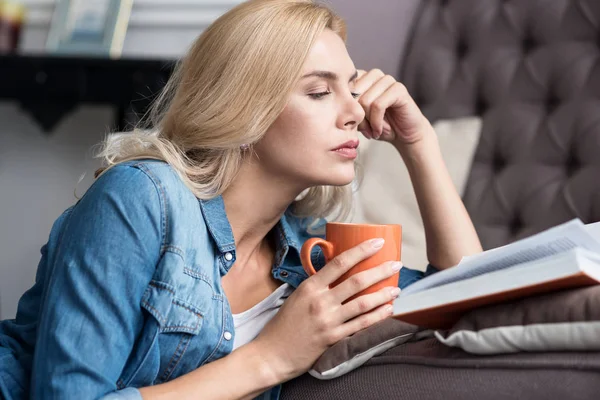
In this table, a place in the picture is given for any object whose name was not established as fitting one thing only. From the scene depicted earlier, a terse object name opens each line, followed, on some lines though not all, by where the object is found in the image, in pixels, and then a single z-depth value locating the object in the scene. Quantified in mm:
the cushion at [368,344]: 1254
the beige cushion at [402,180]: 1986
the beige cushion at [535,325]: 1123
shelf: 2382
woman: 1296
